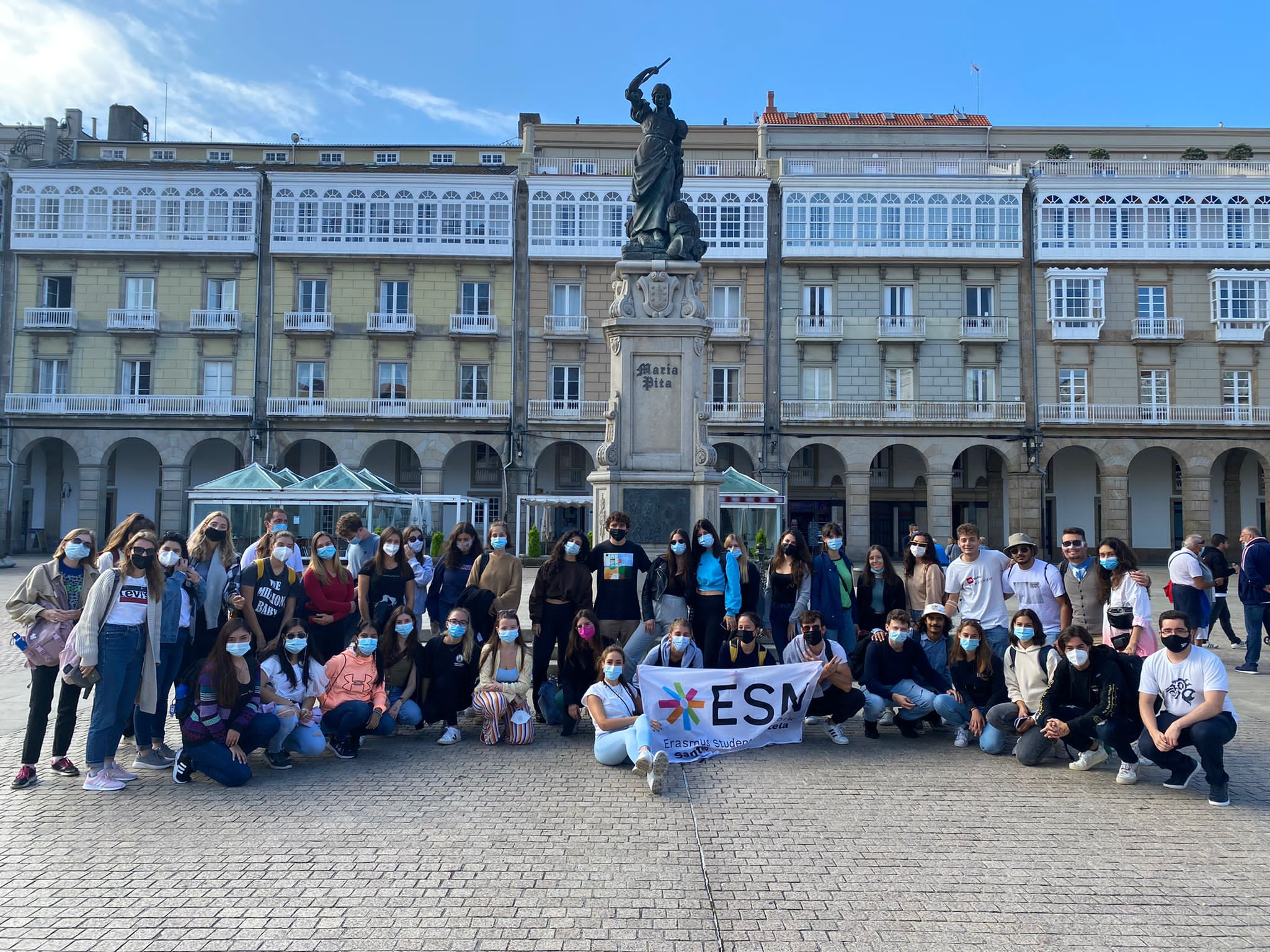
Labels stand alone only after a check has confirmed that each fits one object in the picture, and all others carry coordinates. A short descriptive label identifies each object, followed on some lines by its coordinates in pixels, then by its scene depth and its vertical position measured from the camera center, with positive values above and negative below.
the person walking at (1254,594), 11.45 -1.09
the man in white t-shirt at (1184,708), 6.04 -1.41
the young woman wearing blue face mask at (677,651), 7.48 -1.27
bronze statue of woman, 11.88 +4.68
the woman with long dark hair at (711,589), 8.34 -0.80
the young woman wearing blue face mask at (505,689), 7.49 -1.66
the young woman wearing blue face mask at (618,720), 6.70 -1.73
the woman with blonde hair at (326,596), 8.10 -0.89
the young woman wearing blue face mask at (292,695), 6.72 -1.53
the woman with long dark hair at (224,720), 6.28 -1.63
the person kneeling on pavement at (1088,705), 6.53 -1.52
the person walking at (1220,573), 13.22 -0.92
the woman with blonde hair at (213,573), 7.19 -0.61
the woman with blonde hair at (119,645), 6.18 -1.06
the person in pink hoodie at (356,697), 7.00 -1.63
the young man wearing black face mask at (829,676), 7.50 -1.46
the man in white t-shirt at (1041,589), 8.09 -0.74
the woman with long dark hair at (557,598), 8.15 -0.89
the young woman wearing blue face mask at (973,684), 7.39 -1.52
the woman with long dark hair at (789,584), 8.46 -0.75
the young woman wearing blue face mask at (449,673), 7.59 -1.50
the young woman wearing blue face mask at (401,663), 7.52 -1.41
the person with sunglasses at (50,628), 6.31 -0.95
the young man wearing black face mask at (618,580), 8.46 -0.72
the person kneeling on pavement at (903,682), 7.52 -1.55
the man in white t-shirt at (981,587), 8.15 -0.74
